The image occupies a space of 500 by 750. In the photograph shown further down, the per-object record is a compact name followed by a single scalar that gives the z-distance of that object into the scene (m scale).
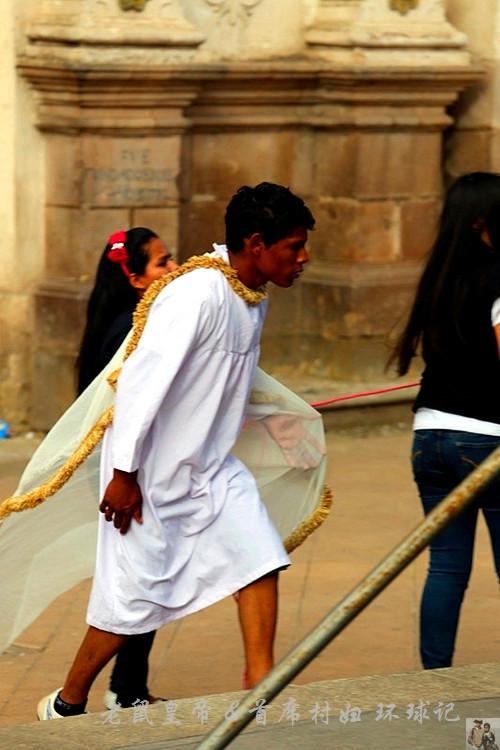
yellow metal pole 6.63
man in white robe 9.44
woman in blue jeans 10.09
